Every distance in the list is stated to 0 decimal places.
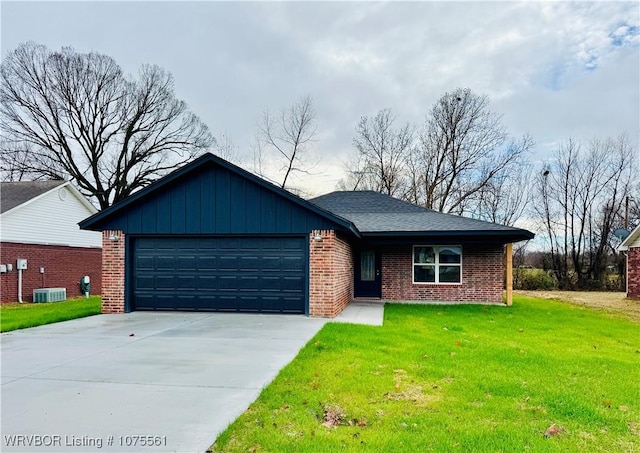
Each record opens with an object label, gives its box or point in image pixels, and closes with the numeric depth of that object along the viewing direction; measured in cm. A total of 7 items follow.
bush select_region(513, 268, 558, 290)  2486
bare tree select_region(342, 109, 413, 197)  2748
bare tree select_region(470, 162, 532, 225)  2644
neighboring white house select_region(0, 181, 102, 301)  1633
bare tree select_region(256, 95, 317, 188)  2522
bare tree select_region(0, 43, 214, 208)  2433
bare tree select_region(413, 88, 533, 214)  2589
